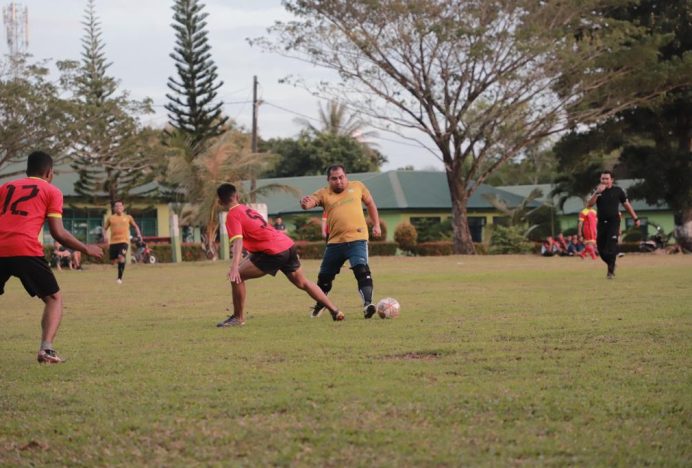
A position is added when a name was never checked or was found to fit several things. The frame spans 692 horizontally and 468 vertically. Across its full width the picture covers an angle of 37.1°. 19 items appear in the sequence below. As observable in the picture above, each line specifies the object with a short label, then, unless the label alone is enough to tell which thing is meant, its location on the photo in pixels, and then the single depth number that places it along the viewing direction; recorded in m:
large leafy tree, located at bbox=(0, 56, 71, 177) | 42.66
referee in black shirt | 18.75
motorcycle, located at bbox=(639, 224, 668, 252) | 42.62
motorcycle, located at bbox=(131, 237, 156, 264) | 44.81
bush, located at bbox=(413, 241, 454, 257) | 50.04
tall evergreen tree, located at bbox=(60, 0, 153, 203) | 46.34
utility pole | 49.11
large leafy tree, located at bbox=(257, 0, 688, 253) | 40.28
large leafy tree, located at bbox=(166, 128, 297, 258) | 44.22
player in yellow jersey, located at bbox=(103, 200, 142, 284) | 24.84
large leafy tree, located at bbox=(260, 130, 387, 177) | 73.50
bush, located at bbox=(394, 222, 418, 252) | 51.19
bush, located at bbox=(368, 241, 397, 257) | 49.75
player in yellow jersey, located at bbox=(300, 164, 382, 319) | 12.27
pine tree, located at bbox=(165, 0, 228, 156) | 50.25
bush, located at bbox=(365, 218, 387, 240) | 51.88
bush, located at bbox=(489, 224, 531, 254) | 47.66
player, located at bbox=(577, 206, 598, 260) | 28.49
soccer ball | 11.98
